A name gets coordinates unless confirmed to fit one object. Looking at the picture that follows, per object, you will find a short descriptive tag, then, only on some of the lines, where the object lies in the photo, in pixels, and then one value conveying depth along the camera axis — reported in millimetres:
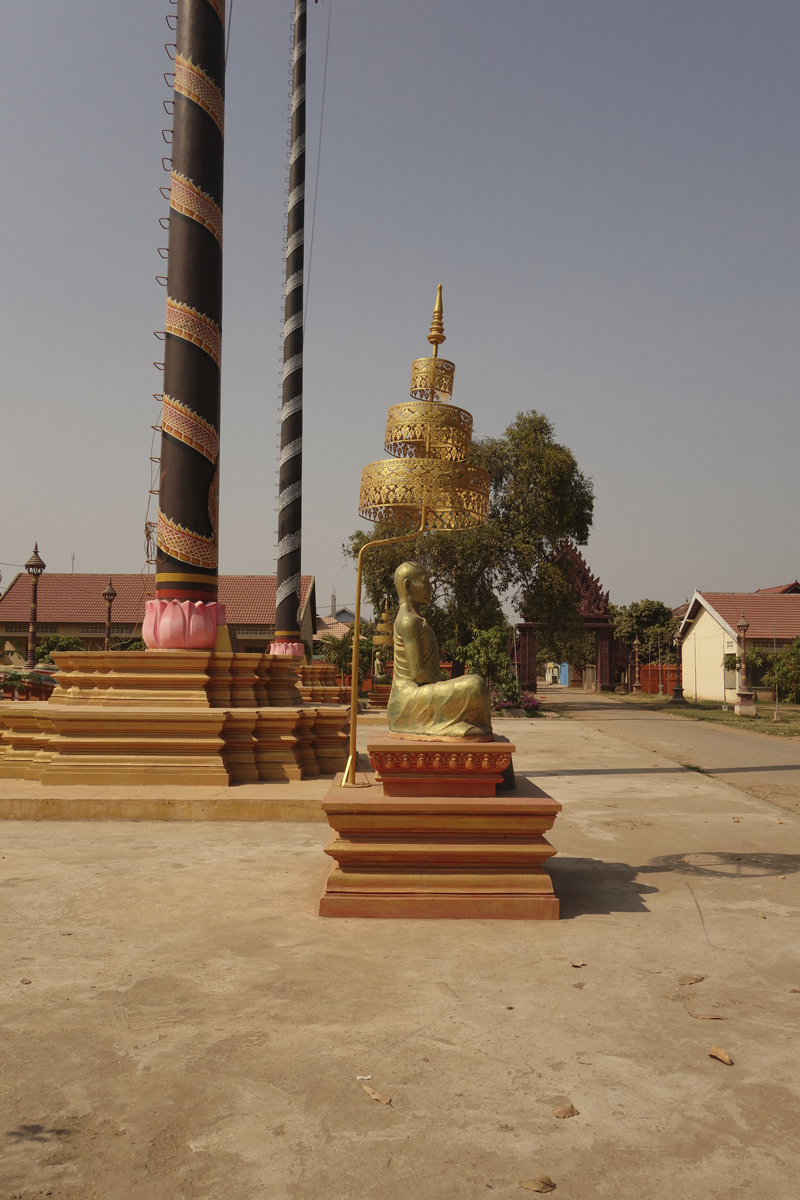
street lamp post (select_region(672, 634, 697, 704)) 30969
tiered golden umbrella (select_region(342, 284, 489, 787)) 7688
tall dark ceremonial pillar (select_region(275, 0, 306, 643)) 15188
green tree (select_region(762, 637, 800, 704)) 23250
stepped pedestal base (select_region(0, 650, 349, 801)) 8305
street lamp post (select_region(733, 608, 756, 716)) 25484
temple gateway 33875
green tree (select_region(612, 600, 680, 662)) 45250
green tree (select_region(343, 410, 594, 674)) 27844
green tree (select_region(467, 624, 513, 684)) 23859
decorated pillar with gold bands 9453
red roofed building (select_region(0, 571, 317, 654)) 37000
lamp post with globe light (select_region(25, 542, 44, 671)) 27000
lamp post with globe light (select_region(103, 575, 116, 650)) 26784
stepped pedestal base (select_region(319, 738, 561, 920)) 4605
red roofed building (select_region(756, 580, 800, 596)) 40156
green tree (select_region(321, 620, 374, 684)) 27547
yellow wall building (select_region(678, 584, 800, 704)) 31391
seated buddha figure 5168
